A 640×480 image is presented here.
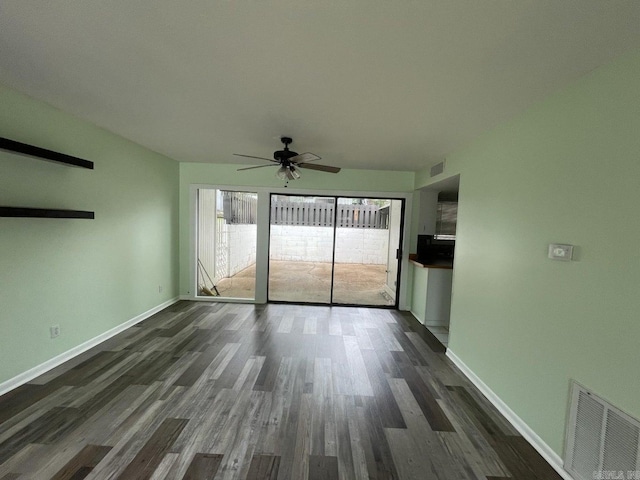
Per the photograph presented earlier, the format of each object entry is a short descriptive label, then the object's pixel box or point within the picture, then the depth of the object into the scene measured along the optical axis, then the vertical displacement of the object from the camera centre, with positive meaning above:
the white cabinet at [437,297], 3.95 -0.99
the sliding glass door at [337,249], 5.02 -0.56
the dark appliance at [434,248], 4.57 -0.31
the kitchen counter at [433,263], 3.92 -0.51
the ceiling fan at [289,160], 2.73 +0.69
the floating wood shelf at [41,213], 1.92 +0.01
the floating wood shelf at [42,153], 1.85 +0.48
